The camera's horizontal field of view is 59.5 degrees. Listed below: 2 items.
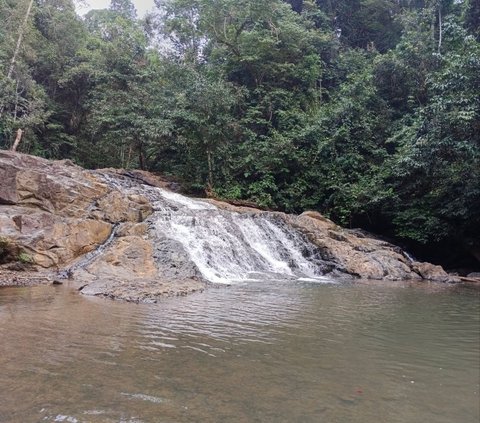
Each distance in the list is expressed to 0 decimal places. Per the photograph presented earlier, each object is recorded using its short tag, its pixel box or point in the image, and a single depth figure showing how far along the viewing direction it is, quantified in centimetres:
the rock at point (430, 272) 1373
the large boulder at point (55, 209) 1034
